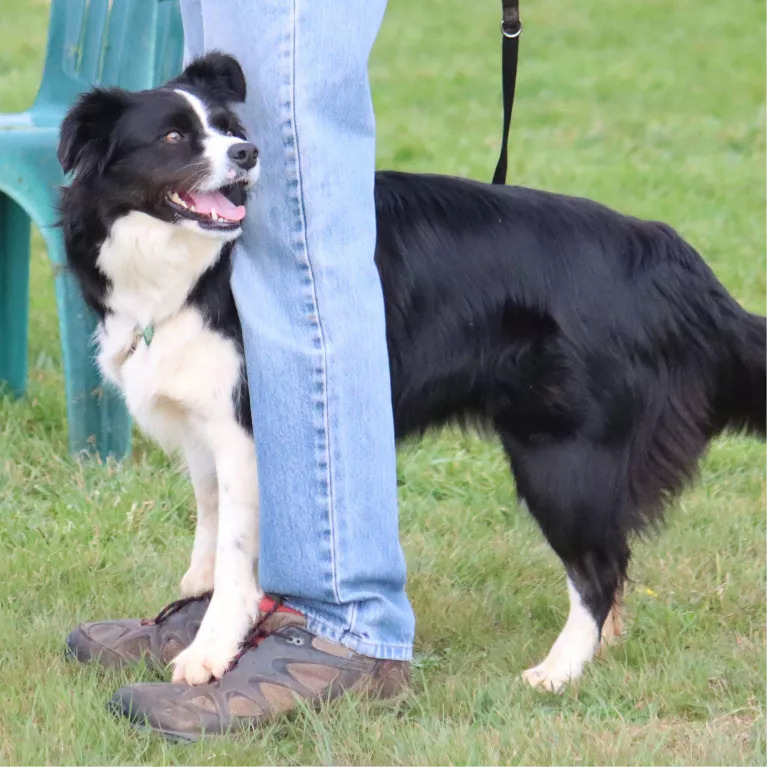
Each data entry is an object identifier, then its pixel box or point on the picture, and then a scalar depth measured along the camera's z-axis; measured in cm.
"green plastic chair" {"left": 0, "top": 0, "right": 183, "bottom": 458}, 774
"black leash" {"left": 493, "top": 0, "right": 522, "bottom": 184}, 575
